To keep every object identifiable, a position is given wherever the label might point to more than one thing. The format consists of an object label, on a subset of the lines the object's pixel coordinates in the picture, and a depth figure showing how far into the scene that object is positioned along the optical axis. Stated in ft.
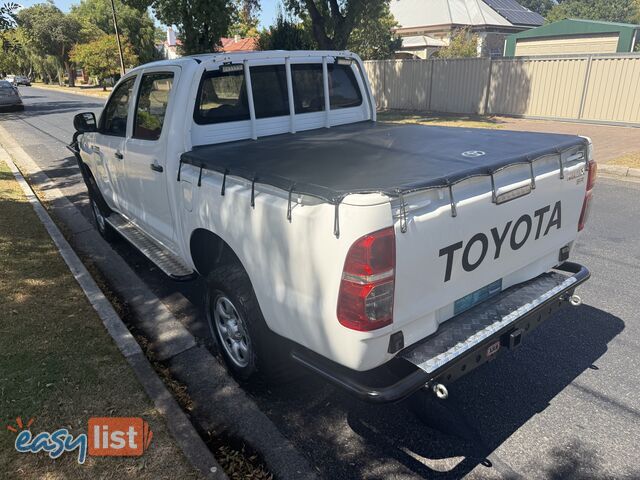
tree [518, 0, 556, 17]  320.29
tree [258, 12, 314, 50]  69.10
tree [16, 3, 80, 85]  196.85
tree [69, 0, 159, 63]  163.84
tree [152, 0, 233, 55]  69.82
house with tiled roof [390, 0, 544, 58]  135.95
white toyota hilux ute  7.70
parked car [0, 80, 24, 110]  85.56
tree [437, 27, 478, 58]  106.93
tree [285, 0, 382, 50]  56.54
